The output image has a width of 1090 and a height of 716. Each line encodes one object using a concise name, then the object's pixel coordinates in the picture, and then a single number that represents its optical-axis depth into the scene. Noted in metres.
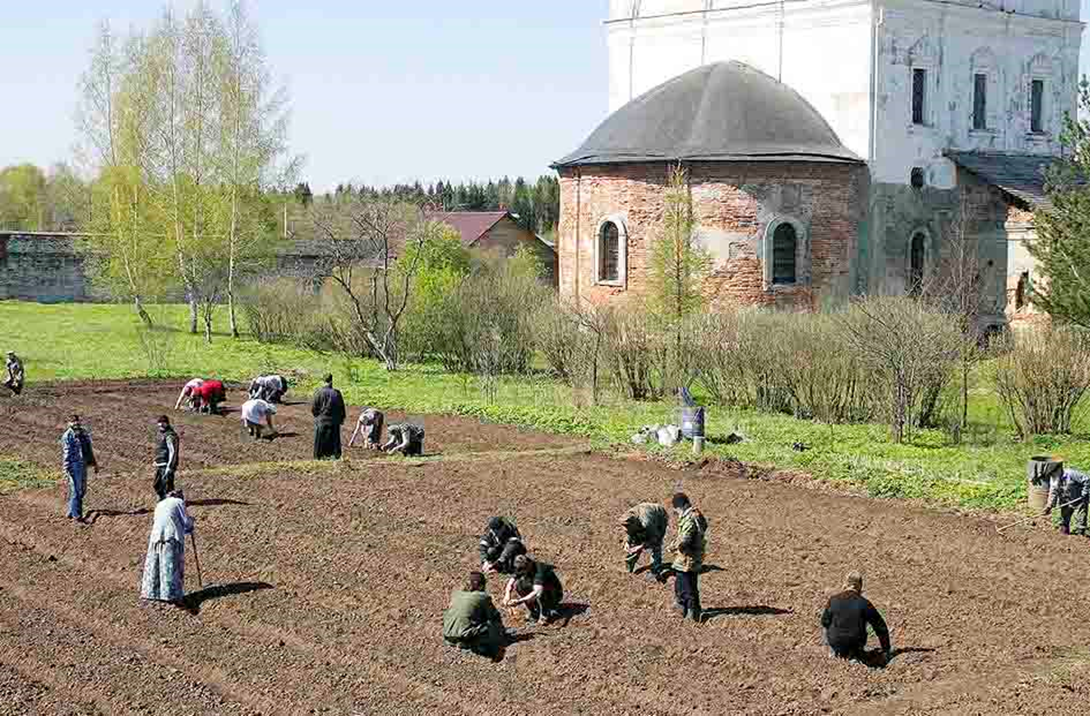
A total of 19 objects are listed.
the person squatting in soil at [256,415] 23.64
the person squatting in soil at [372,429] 23.02
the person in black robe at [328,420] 21.12
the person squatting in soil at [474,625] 12.59
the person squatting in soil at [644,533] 15.02
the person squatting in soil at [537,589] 13.57
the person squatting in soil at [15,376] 28.73
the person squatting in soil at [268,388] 26.19
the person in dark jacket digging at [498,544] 14.74
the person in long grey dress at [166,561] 13.95
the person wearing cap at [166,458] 17.67
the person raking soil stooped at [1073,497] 17.44
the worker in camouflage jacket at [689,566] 13.59
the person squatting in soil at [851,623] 12.24
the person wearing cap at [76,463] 17.09
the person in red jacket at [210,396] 26.53
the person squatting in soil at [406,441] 22.23
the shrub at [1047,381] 24.52
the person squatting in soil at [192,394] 26.58
